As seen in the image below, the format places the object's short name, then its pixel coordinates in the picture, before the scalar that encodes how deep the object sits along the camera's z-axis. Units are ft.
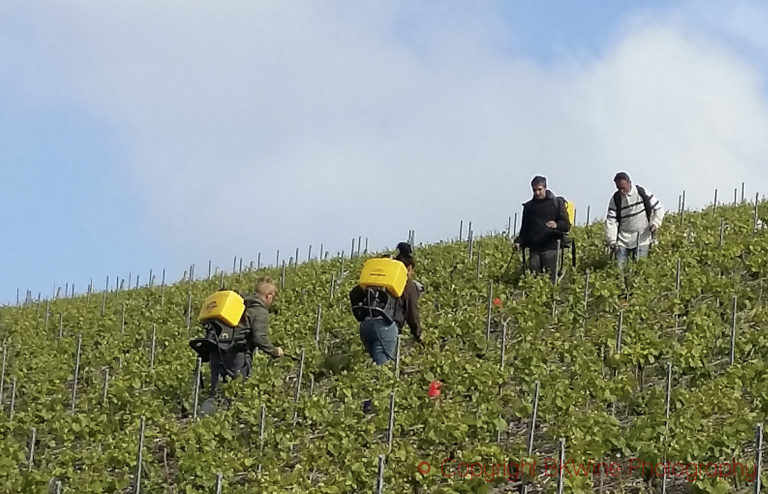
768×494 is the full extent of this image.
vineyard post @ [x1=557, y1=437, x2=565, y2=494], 21.54
